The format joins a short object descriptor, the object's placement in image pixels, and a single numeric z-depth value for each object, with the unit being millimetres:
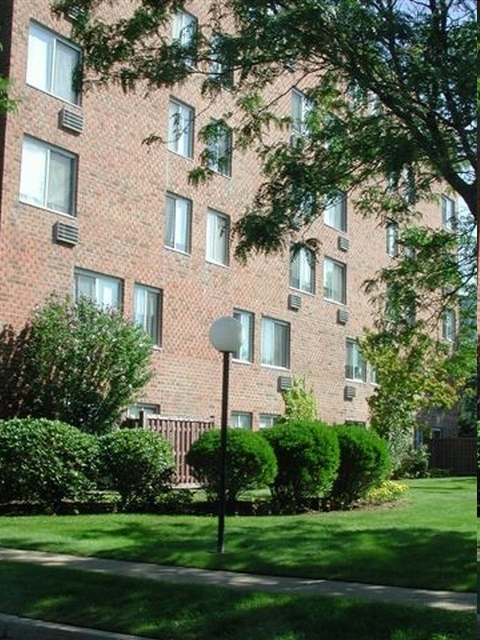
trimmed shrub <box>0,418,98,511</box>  15211
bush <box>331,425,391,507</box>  17062
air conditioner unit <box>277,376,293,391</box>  28609
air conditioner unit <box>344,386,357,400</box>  32812
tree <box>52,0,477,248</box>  9383
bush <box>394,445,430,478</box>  29266
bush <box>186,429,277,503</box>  15391
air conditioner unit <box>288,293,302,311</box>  29609
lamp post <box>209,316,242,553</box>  11680
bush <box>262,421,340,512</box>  15914
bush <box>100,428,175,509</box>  15820
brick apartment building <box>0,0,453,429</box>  19938
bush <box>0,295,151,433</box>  19297
